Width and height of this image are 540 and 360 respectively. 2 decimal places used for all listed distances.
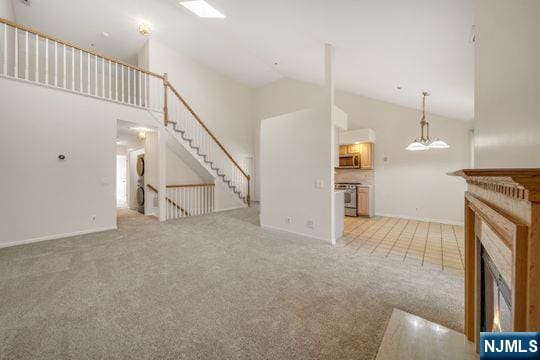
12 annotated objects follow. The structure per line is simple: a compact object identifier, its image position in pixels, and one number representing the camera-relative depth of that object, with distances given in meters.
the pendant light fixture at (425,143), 4.24
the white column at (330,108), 3.89
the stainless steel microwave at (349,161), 6.58
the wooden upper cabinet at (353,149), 6.62
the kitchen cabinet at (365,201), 6.22
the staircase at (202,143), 6.23
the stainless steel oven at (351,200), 6.42
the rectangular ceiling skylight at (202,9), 4.10
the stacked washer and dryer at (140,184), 7.01
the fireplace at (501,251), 0.66
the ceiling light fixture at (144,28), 5.37
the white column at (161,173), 5.56
